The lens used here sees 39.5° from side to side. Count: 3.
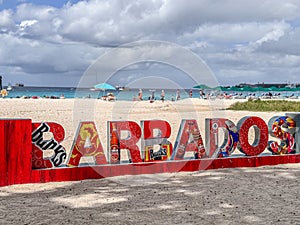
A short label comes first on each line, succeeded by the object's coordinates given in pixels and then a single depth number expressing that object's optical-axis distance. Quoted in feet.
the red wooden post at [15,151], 20.95
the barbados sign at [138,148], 21.43
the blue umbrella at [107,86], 119.69
